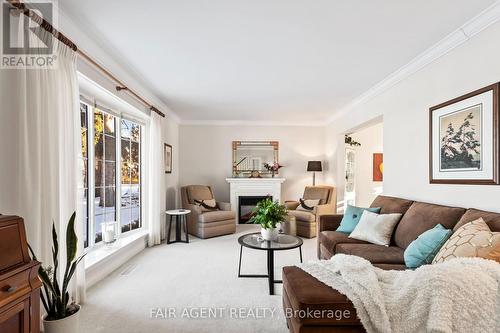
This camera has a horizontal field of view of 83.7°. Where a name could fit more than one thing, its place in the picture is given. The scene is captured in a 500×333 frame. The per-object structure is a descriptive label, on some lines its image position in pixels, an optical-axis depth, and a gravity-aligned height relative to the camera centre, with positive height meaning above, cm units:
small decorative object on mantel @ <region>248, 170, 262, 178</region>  668 -18
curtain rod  181 +103
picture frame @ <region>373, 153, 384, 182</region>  723 -9
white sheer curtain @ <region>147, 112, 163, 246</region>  459 -26
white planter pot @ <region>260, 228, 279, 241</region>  315 -77
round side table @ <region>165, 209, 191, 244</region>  485 -100
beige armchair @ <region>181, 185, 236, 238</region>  522 -97
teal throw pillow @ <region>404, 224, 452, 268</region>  218 -65
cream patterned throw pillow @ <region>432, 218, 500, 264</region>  180 -52
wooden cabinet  124 -54
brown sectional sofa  159 -78
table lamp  654 +0
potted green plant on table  313 -59
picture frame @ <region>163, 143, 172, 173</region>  544 +21
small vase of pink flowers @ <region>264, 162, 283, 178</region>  675 -1
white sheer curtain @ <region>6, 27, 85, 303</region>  182 +14
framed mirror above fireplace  680 +26
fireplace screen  662 -94
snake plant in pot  175 -91
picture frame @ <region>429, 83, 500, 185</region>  228 +24
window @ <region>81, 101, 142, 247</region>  331 -6
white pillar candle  355 -87
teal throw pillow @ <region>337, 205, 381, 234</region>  344 -66
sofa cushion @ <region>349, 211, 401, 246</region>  300 -70
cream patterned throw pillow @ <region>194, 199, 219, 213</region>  567 -78
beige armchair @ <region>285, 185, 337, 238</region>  529 -87
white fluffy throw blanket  141 -71
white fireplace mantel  650 -48
